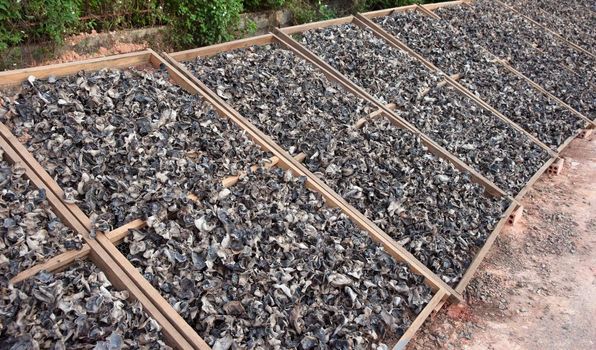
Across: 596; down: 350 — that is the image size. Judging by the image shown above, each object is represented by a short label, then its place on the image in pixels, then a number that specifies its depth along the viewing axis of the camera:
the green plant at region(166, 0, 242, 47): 5.21
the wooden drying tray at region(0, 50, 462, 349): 2.05
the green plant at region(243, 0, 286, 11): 6.46
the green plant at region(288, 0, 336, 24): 7.03
